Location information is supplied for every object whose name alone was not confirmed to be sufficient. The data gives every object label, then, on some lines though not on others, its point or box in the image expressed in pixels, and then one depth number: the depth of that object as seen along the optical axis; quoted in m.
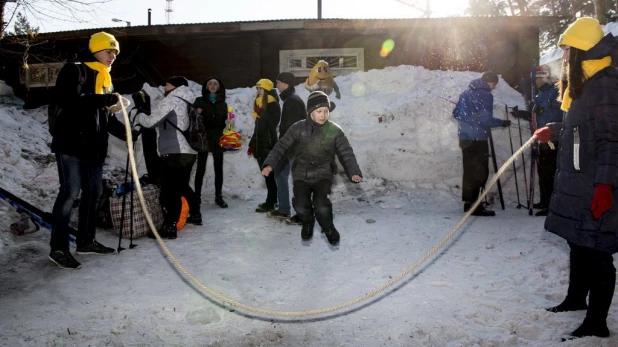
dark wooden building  14.06
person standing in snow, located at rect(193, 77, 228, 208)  7.61
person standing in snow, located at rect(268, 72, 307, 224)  6.98
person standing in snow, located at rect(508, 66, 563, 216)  7.54
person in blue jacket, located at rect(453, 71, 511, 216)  7.46
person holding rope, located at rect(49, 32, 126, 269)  4.62
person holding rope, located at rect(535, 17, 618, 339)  3.14
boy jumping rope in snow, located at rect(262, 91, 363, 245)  4.95
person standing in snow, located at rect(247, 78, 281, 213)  7.47
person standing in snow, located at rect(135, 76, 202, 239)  5.84
